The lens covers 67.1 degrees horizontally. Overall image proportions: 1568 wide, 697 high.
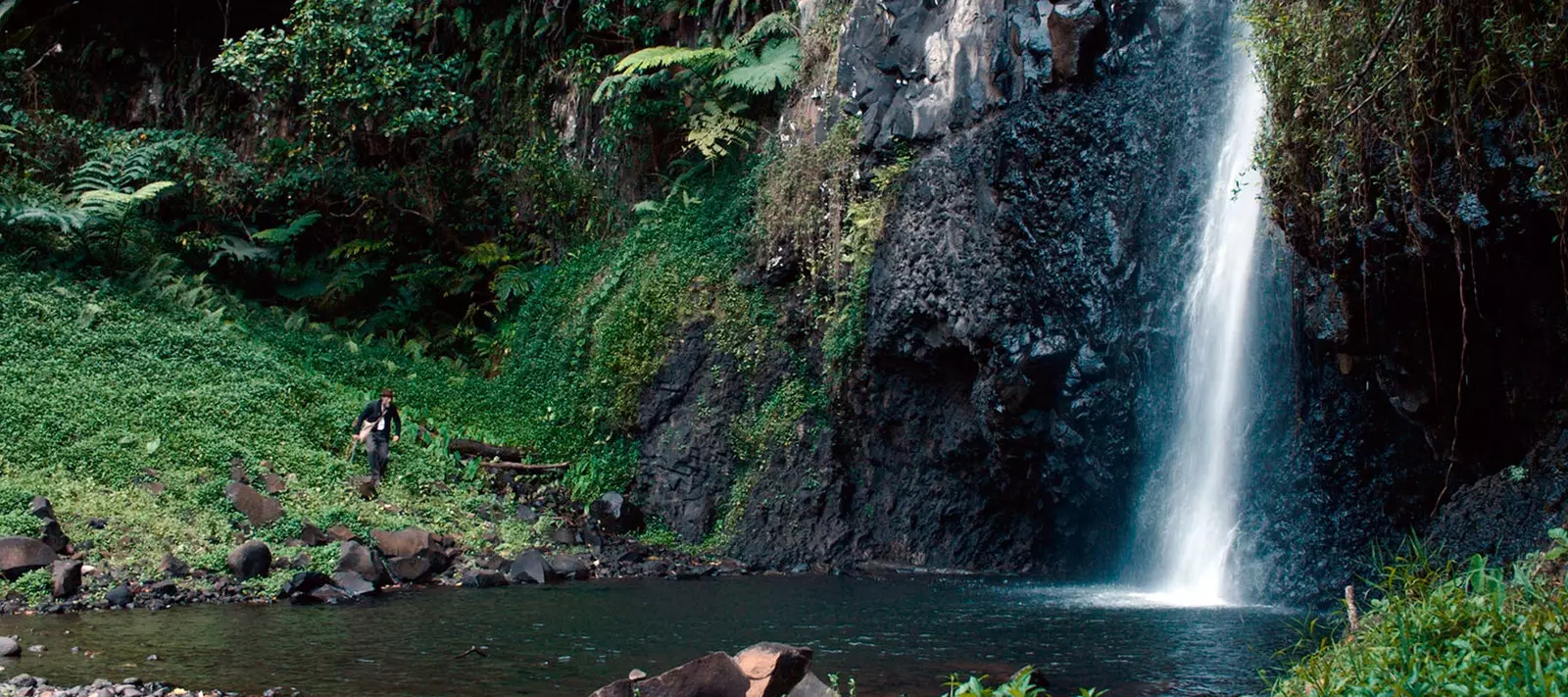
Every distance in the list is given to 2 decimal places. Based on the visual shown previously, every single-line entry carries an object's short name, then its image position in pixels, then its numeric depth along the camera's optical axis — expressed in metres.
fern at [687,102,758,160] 18.42
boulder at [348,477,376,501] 14.03
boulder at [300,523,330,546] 12.38
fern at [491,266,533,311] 20.84
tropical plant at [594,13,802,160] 17.67
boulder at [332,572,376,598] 11.23
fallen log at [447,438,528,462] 16.36
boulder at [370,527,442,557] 12.61
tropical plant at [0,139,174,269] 18.48
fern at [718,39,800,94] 17.42
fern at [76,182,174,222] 19.06
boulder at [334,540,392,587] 11.67
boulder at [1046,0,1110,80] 13.20
